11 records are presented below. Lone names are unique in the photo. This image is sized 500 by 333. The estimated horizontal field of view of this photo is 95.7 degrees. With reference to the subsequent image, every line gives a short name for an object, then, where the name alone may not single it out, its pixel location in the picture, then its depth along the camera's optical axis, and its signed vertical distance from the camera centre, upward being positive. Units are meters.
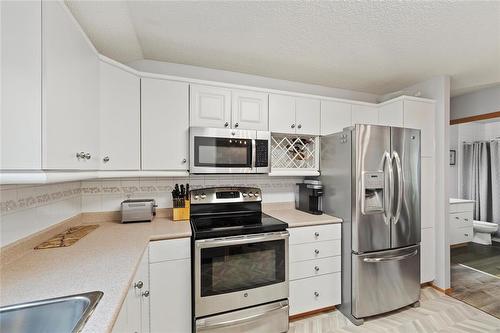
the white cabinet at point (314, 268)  1.98 -0.90
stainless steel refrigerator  2.00 -0.43
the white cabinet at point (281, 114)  2.23 +0.54
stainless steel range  1.65 -0.84
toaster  1.87 -0.36
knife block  1.97 -0.40
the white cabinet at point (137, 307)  0.94 -0.69
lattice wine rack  2.53 +0.18
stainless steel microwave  1.93 +0.15
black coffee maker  2.31 -0.31
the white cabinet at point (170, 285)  1.54 -0.83
